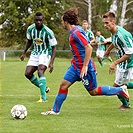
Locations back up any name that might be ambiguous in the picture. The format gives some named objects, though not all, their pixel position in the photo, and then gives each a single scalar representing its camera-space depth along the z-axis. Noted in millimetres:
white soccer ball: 10418
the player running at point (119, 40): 11313
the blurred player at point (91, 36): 27255
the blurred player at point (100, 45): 34884
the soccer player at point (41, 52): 13924
